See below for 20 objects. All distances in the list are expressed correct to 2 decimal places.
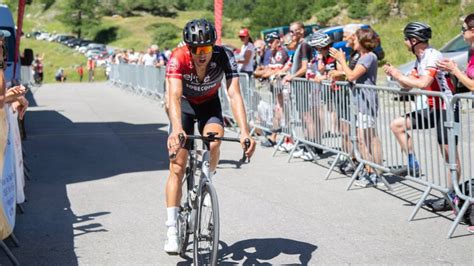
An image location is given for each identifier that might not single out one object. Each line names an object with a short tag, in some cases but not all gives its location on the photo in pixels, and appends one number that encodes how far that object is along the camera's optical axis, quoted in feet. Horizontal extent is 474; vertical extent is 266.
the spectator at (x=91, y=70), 189.32
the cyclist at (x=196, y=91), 18.38
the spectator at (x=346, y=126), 31.71
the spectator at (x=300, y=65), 37.32
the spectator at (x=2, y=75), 18.40
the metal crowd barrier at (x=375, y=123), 23.39
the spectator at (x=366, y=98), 29.43
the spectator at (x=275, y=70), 41.37
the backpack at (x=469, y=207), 22.53
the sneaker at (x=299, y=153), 39.18
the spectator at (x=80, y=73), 211.12
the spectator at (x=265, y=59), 47.68
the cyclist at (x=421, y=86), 24.36
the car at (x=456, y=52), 63.81
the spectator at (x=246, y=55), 50.78
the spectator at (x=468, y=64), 23.56
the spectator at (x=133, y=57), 121.05
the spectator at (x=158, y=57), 86.92
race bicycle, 17.13
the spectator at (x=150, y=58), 93.61
